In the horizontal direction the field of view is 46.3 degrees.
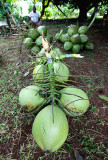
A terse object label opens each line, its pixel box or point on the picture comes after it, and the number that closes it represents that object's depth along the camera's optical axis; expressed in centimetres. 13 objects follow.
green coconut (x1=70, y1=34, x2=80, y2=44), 263
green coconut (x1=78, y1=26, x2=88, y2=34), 280
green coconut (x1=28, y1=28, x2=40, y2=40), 256
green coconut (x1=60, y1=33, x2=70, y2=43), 300
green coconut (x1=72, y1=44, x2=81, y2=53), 275
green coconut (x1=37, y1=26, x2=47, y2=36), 262
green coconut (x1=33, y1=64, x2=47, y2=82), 146
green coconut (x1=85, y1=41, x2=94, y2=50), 300
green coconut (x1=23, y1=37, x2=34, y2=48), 254
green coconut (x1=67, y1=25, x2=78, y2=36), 283
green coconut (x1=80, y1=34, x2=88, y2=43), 272
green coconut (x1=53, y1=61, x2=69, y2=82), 140
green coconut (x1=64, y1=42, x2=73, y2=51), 281
